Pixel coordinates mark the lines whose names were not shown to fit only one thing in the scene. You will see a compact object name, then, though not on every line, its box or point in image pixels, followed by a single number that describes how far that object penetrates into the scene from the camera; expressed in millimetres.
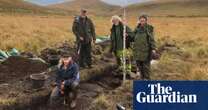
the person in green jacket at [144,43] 5063
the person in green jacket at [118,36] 5569
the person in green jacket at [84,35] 5790
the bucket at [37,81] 4829
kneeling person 4455
